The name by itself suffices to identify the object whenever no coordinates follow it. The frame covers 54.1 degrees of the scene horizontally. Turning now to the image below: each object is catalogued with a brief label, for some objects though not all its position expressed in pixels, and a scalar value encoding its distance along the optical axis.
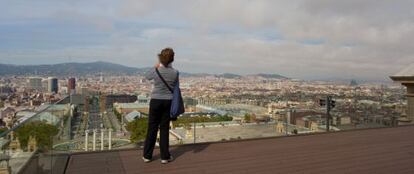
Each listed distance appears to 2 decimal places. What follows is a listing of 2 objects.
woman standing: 3.66
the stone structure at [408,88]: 7.14
